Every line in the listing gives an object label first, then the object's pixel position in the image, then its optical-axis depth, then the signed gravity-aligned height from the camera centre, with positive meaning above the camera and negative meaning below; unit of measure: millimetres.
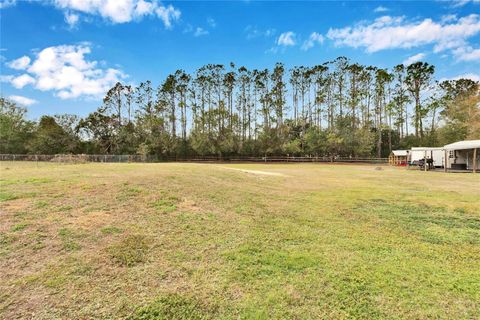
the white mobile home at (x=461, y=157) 22380 -559
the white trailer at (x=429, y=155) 27453 -407
